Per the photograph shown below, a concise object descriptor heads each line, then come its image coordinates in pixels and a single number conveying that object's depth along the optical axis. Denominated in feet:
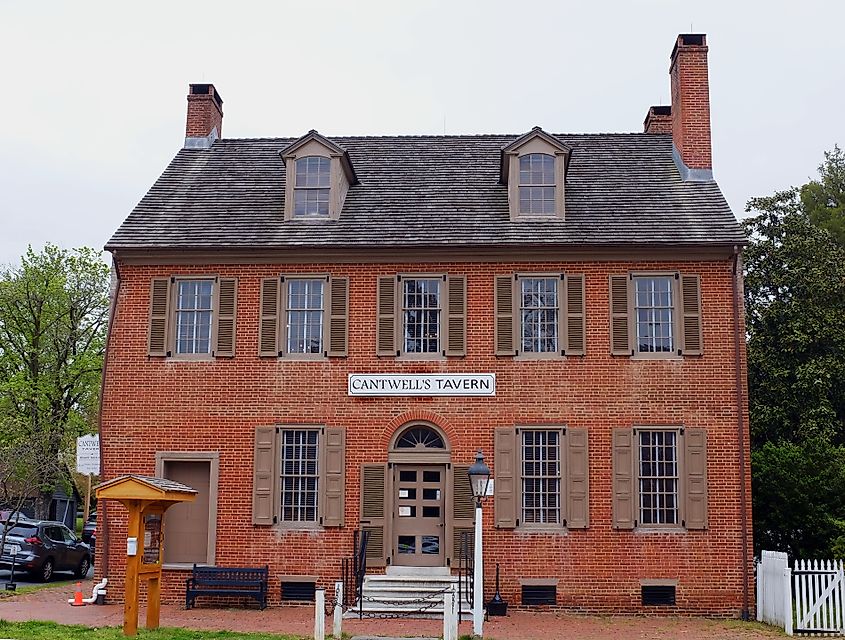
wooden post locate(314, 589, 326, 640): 45.98
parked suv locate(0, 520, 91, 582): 76.48
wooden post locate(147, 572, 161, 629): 49.78
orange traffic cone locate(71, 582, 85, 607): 60.23
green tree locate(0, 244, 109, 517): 114.85
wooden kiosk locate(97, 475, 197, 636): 47.75
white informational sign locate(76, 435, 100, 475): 66.44
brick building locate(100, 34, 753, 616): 60.34
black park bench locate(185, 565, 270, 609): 59.72
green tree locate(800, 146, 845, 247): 117.80
